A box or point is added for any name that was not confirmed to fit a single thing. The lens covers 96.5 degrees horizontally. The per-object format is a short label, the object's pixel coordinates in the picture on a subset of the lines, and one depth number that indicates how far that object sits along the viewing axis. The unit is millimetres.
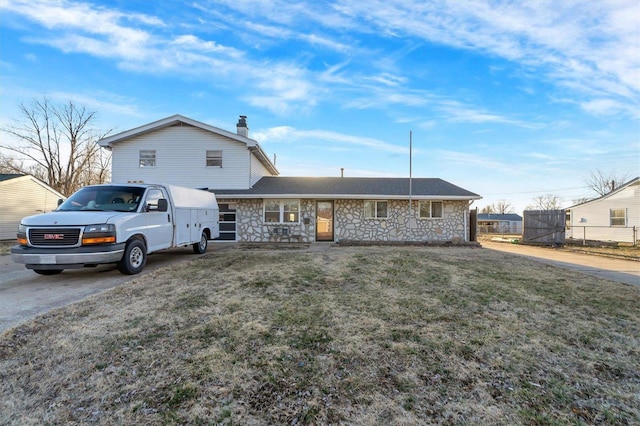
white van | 5297
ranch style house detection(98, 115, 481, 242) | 13805
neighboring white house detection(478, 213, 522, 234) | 40312
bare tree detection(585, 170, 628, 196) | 38697
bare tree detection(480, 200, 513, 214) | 67012
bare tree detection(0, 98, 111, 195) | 26938
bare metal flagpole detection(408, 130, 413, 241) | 12898
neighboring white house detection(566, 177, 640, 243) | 18219
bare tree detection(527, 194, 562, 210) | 52938
